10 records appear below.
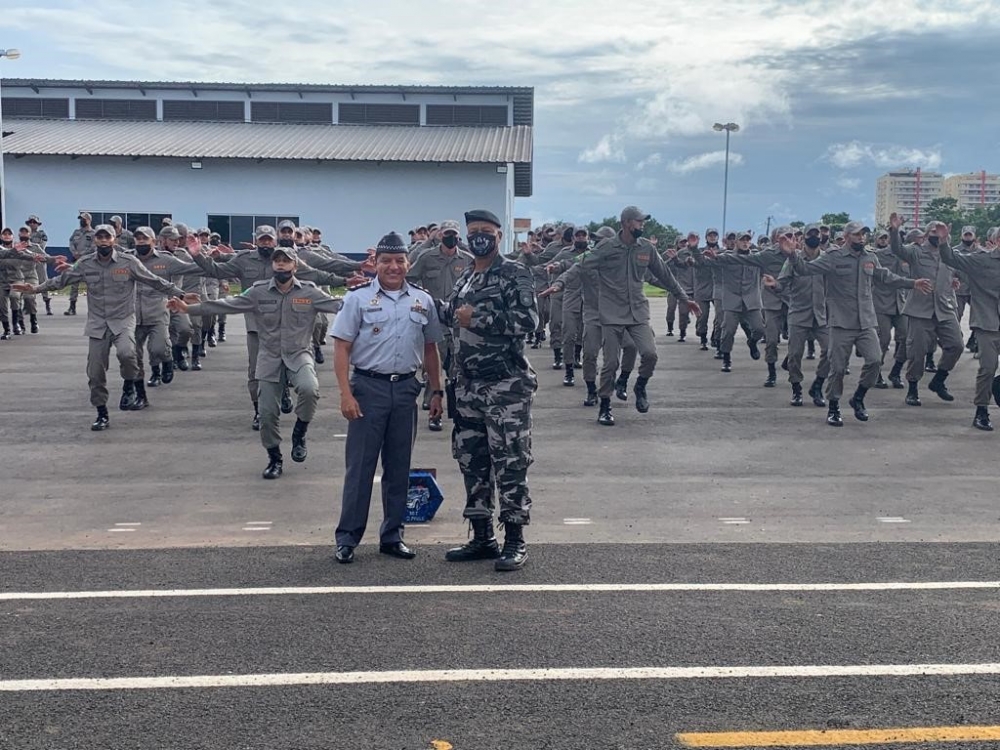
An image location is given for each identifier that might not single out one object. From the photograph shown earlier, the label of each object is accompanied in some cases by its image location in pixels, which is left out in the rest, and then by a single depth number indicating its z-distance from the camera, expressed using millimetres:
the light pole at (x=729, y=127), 56969
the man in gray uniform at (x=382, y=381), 7137
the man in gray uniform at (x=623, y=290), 12625
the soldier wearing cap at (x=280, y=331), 10000
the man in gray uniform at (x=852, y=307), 12894
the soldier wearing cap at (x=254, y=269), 11820
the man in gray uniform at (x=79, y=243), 24866
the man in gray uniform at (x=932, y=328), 14023
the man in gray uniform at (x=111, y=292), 12664
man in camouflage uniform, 6953
